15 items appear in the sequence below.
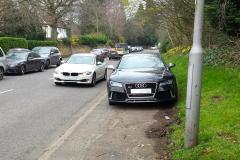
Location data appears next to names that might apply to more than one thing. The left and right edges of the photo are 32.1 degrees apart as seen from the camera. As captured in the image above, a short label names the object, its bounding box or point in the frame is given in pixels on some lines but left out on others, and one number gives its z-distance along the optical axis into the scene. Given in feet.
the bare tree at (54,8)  171.83
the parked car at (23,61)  78.28
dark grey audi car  37.58
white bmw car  57.26
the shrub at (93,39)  240.98
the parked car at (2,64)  68.69
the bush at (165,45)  167.59
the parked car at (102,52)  178.70
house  257.67
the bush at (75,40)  222.93
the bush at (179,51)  92.94
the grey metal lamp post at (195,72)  21.16
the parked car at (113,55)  168.40
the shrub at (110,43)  286.34
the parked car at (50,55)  102.85
